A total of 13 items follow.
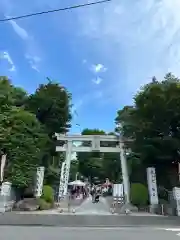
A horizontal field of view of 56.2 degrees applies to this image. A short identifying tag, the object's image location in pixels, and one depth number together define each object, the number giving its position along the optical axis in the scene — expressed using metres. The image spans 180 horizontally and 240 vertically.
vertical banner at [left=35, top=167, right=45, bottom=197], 12.61
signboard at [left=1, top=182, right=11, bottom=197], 10.64
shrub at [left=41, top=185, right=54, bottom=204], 12.53
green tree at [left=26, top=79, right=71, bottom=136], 14.36
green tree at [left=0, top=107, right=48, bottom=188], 11.59
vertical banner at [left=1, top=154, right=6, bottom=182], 12.34
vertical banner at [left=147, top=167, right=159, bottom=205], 11.59
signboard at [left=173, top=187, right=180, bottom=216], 9.82
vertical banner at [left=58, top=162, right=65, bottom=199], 14.64
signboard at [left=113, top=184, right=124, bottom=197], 15.93
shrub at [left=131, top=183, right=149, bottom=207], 12.19
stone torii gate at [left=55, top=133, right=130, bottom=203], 14.62
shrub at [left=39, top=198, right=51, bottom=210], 11.43
